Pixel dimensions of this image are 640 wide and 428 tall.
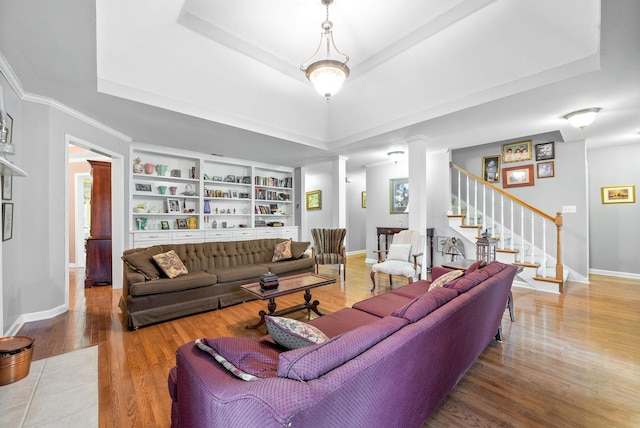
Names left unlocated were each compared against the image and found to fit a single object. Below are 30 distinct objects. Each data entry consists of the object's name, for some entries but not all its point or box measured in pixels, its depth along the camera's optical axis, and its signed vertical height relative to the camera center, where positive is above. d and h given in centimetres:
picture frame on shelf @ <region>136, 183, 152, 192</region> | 498 +56
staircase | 430 -28
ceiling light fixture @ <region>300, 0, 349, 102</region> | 257 +137
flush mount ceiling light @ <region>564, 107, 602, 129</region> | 346 +126
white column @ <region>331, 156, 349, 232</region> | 595 +54
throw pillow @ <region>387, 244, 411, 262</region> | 429 -60
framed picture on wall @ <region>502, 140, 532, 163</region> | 534 +125
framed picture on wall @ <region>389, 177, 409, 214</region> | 636 +47
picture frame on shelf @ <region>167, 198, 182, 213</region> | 528 +23
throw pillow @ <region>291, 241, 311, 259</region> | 471 -58
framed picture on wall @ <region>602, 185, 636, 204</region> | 495 +34
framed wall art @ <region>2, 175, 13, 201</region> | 255 +30
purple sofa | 73 -54
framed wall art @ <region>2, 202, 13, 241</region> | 252 -2
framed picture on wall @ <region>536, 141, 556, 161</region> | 507 +119
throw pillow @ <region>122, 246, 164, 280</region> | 314 -54
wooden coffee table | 278 -78
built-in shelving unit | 502 +38
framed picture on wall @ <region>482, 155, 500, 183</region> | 574 +98
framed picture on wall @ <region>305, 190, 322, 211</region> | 875 +52
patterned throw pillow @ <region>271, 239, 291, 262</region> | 458 -62
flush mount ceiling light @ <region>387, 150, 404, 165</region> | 545 +123
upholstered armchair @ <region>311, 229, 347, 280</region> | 512 -62
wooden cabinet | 463 -24
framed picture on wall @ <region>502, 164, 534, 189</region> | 536 +76
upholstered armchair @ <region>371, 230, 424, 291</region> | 394 -66
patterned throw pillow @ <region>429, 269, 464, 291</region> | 227 -55
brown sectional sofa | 296 -78
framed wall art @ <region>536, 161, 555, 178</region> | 511 +84
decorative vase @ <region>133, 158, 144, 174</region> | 491 +91
